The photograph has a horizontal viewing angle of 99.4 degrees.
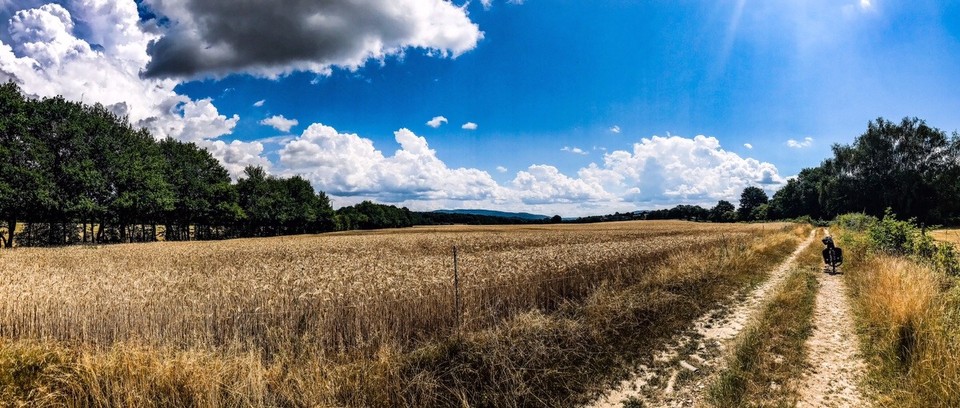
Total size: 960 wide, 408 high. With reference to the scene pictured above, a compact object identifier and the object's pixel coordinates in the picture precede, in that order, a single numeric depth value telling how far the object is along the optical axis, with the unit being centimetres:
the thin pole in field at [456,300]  890
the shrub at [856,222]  4041
